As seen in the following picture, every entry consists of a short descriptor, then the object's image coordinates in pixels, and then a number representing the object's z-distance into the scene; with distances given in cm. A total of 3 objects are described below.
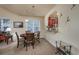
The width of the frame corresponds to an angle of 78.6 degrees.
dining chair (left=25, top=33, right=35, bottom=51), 118
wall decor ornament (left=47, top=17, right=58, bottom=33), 117
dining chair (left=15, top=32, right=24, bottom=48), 117
